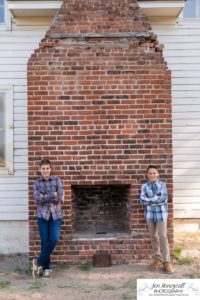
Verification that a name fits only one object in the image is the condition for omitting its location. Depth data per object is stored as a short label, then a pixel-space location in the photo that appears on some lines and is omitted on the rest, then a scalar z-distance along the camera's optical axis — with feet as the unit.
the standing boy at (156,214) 23.75
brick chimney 25.38
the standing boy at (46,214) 23.49
